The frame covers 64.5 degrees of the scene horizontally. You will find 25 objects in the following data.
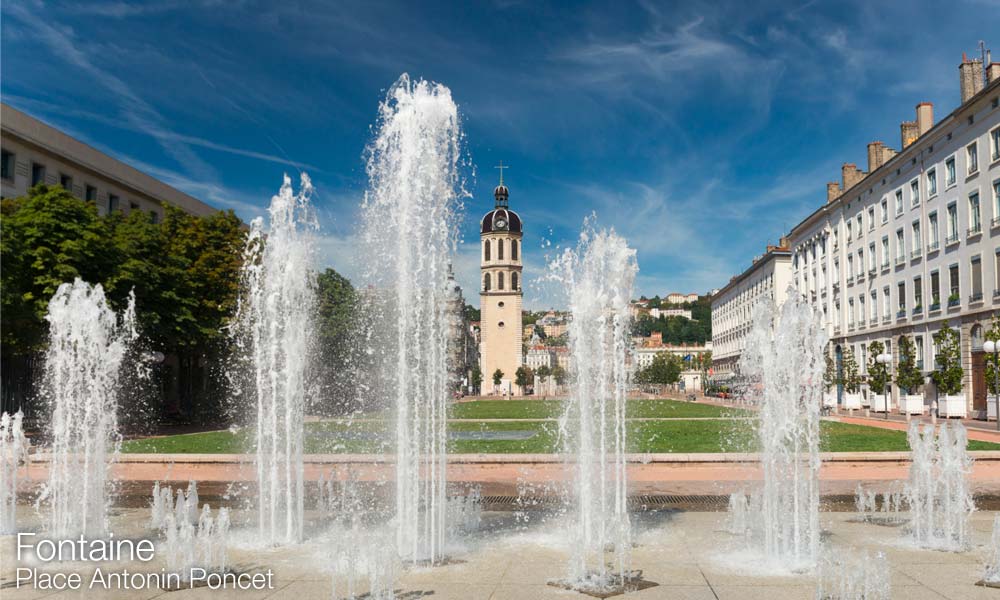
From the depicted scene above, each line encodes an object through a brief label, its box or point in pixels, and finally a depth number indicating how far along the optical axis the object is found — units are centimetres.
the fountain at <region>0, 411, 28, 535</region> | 932
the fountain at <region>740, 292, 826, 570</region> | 796
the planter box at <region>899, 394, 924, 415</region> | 3744
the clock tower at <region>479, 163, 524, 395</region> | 10956
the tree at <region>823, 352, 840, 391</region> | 5281
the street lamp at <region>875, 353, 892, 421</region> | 3728
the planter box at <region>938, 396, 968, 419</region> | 3434
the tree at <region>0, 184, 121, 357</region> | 2489
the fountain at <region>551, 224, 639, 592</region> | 881
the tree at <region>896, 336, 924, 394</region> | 3903
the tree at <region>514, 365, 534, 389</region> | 10681
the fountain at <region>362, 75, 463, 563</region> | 910
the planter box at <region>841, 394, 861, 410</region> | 4219
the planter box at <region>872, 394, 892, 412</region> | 4134
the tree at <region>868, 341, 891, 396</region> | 4069
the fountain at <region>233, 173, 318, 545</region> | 927
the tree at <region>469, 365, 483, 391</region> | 11930
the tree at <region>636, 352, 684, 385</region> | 10575
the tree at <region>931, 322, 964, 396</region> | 3428
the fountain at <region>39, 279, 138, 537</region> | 966
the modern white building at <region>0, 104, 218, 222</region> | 3491
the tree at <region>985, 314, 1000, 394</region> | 3101
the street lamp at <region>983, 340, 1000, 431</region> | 2698
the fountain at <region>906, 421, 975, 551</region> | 856
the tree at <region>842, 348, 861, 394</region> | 4706
